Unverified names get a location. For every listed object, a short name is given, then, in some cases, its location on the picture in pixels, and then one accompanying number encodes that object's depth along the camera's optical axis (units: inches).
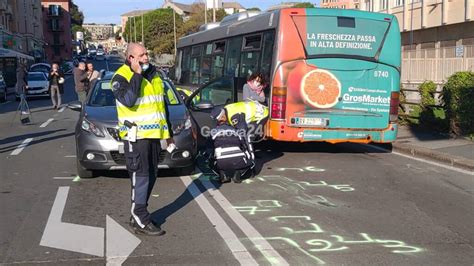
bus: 381.4
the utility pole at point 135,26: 4394.4
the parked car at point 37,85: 1122.0
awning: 1550.2
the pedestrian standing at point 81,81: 610.2
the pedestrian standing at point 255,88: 367.6
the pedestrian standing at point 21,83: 677.5
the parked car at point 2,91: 1091.3
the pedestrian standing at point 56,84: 806.3
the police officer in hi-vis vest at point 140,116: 202.5
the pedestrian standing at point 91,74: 615.9
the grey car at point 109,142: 310.5
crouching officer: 336.2
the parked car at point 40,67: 1560.3
